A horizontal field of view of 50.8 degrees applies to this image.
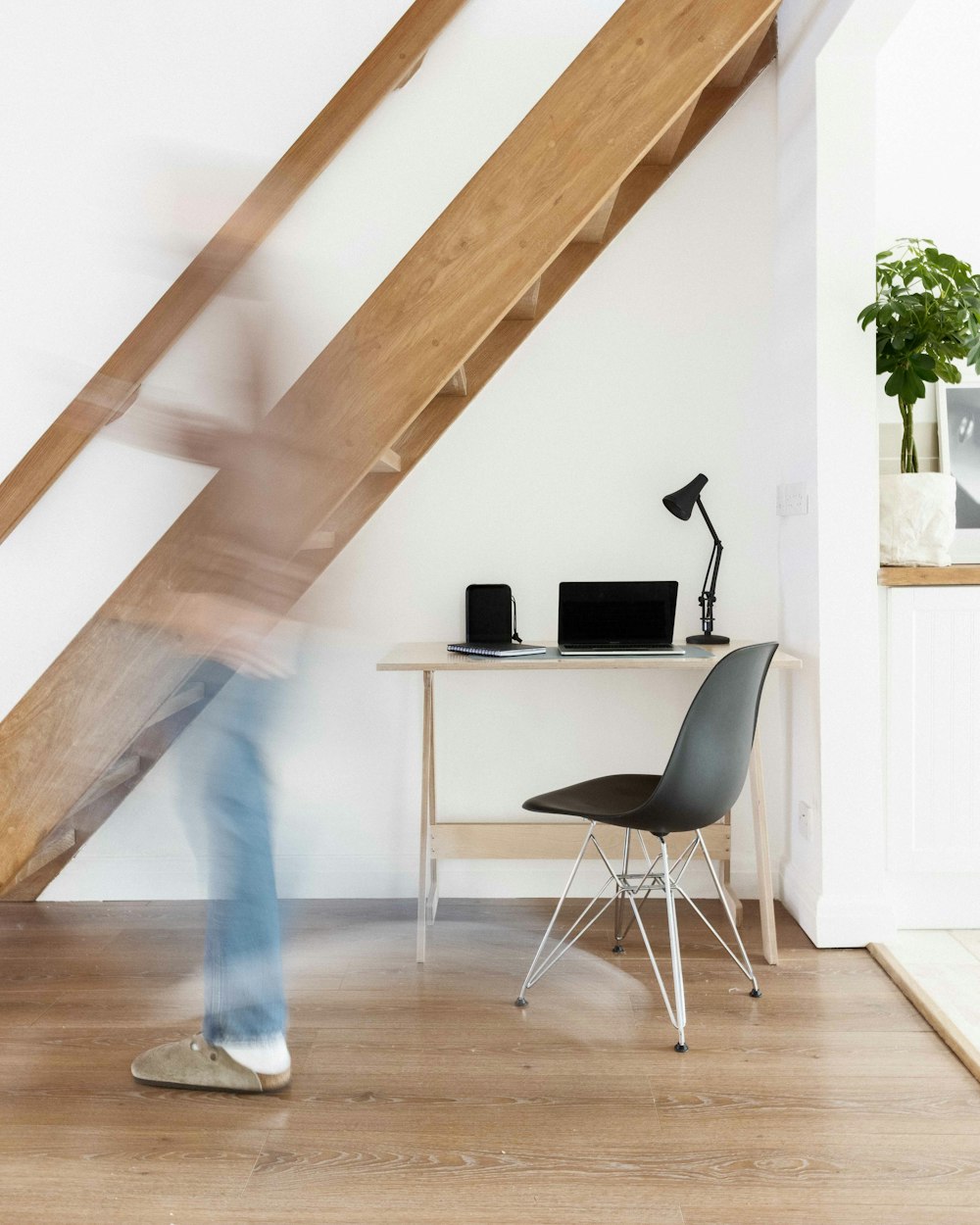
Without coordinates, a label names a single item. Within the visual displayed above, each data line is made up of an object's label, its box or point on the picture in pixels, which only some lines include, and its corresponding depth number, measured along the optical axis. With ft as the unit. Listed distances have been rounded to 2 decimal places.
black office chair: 7.22
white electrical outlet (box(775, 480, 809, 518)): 9.48
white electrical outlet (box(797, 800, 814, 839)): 9.47
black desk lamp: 9.77
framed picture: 10.05
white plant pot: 9.21
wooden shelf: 9.06
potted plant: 8.82
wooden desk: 8.59
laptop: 9.21
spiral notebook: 9.00
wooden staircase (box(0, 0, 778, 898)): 6.95
